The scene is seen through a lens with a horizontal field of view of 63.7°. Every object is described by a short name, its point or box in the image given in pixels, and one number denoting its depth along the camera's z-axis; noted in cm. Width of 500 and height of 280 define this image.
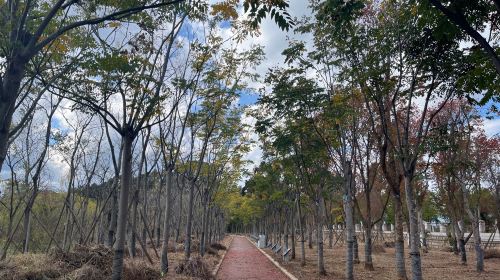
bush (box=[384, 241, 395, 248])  3839
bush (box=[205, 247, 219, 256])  2516
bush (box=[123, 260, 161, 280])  1080
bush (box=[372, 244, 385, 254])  3105
